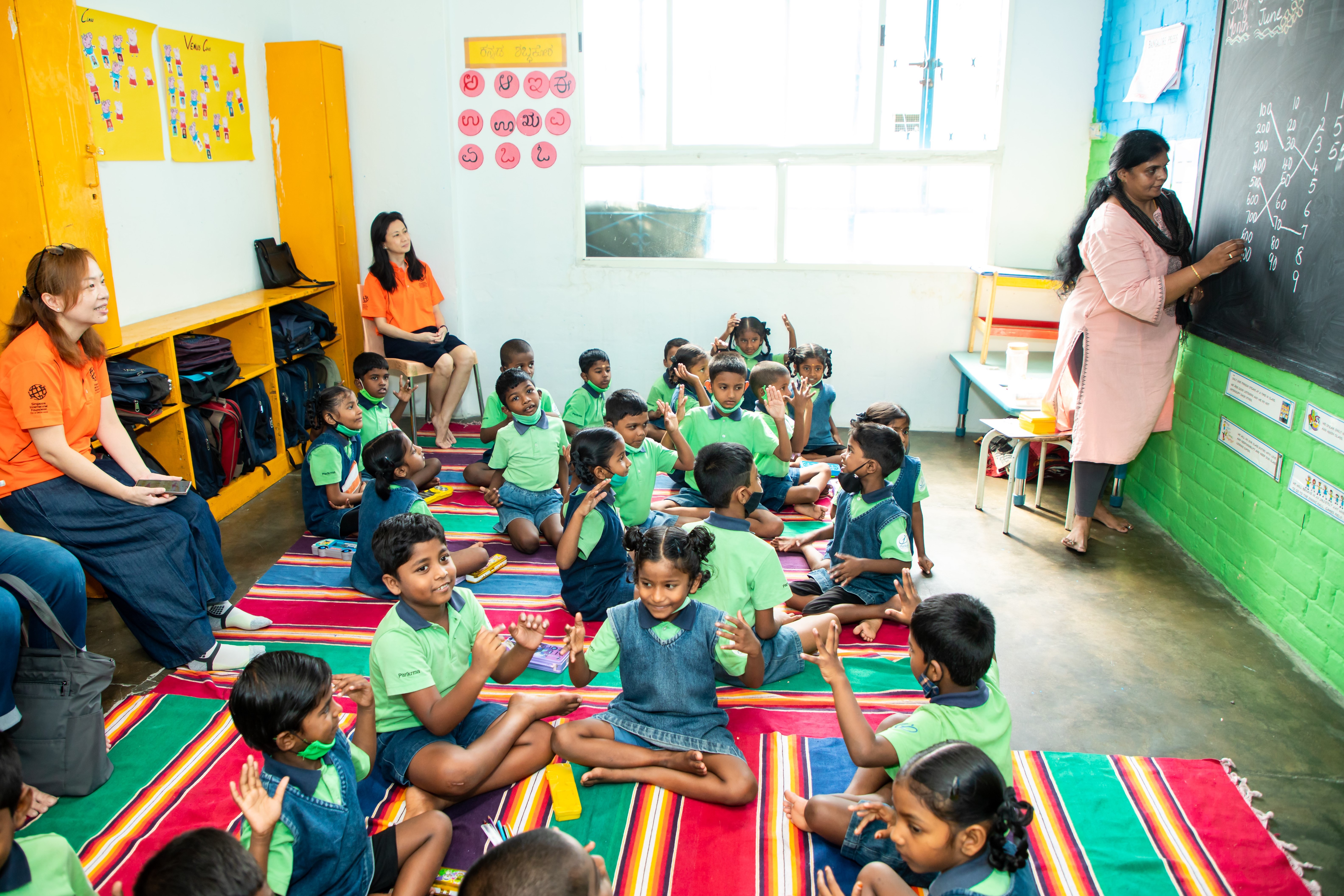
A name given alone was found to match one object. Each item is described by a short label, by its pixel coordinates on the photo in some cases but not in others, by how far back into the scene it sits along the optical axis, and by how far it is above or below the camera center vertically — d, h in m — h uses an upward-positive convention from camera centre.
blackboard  3.04 +0.13
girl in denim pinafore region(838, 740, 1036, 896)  1.53 -1.00
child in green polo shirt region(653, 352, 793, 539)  3.96 -0.90
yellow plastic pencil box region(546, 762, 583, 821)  2.33 -1.45
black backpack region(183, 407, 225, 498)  4.29 -1.14
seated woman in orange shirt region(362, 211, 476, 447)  5.59 -0.62
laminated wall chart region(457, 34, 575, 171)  5.79 +0.72
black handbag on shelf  5.46 -0.31
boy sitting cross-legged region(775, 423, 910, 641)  3.11 -1.09
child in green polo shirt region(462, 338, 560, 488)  4.65 -0.97
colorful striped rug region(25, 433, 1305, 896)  2.17 -1.49
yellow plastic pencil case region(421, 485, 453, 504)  4.69 -1.41
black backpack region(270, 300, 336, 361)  5.20 -0.66
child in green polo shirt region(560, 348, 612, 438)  4.71 -0.96
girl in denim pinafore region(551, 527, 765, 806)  2.25 -1.16
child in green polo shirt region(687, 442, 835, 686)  2.67 -0.96
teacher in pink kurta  3.76 -0.38
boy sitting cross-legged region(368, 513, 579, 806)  2.22 -1.11
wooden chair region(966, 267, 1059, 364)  5.29 -0.49
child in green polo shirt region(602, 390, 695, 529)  3.55 -0.95
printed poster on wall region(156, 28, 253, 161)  4.68 +0.60
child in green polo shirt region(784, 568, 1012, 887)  1.98 -1.03
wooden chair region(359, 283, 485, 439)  5.38 -0.88
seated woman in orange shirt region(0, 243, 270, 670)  2.96 -0.89
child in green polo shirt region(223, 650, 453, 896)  1.63 -1.03
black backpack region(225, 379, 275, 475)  4.71 -1.08
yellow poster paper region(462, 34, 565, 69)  5.76 +1.00
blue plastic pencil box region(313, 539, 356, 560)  3.98 -1.43
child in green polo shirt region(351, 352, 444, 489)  4.33 -0.86
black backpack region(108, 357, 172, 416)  3.81 -0.72
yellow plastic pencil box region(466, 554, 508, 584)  3.78 -1.45
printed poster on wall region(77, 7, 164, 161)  4.09 +0.56
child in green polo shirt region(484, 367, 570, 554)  4.07 -1.08
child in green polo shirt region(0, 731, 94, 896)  1.51 -1.07
